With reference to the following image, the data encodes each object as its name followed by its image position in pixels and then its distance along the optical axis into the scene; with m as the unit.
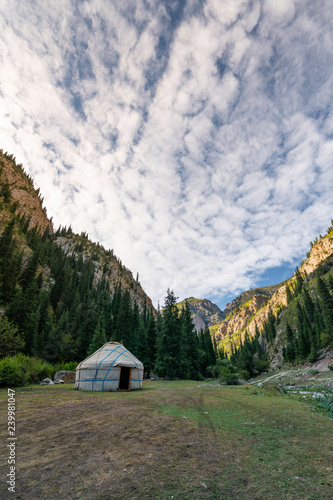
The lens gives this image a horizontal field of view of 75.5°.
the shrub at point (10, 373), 15.59
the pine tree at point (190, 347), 34.68
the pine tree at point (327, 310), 51.97
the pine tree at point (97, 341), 33.72
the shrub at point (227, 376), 29.34
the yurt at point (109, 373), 17.75
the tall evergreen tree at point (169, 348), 29.72
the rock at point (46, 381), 20.40
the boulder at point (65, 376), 23.56
